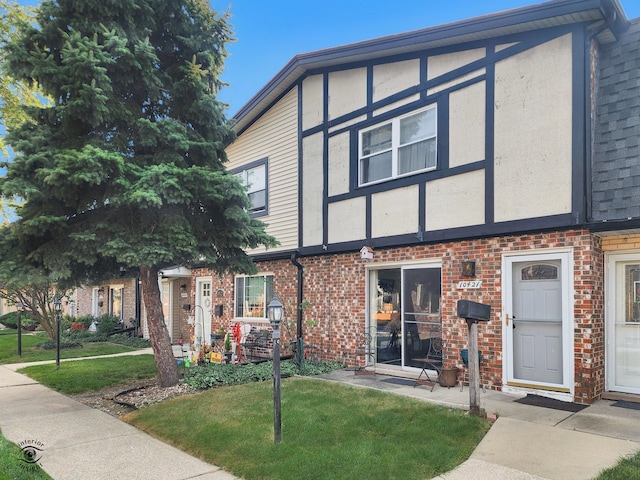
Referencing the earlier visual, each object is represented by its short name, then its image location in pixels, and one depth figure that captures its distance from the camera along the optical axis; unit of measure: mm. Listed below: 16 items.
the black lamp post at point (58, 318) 11167
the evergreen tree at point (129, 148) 7145
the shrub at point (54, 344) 16611
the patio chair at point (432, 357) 8436
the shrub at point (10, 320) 27781
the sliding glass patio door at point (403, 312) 8844
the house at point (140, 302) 17109
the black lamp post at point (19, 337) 14563
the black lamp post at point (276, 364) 5512
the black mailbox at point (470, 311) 6070
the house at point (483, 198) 6828
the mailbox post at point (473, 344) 6055
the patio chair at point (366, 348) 9844
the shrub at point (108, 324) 20469
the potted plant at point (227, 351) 11077
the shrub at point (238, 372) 8852
